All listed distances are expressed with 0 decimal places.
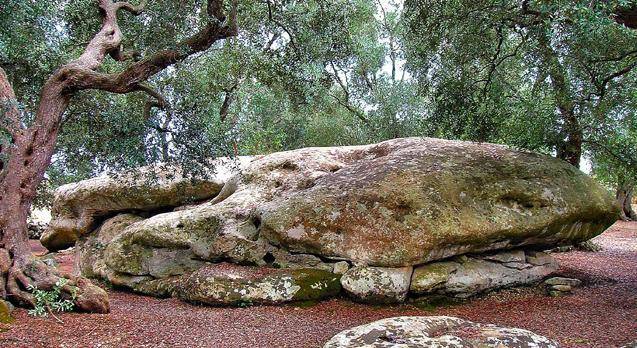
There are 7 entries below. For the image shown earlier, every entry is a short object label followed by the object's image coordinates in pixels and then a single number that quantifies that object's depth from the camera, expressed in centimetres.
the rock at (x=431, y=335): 543
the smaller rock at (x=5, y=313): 643
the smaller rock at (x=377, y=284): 907
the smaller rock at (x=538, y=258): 1082
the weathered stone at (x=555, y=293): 995
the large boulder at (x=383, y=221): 941
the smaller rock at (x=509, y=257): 1028
